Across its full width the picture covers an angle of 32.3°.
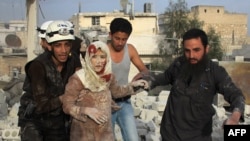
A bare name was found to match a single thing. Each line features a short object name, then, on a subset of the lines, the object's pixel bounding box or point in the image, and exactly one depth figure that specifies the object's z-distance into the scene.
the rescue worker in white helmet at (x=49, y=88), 3.35
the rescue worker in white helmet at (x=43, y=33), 3.79
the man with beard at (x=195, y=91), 3.33
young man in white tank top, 4.09
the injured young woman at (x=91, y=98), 3.32
